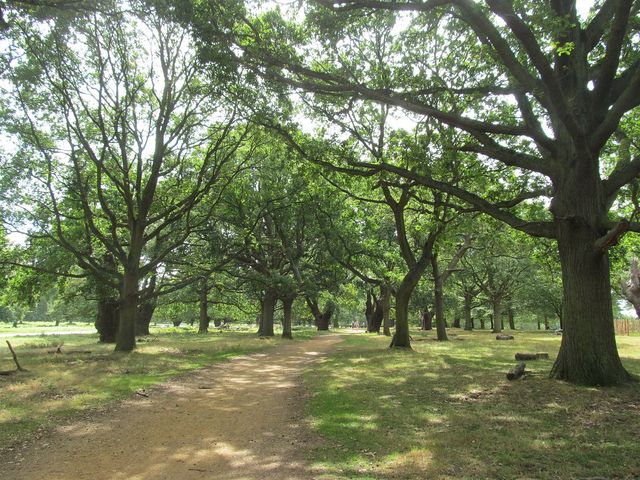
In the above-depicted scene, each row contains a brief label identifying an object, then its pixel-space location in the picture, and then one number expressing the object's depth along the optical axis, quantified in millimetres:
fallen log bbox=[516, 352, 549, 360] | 15555
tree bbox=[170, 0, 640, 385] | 8578
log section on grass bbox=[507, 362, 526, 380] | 10805
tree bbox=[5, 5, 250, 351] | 16516
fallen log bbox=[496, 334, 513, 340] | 30938
